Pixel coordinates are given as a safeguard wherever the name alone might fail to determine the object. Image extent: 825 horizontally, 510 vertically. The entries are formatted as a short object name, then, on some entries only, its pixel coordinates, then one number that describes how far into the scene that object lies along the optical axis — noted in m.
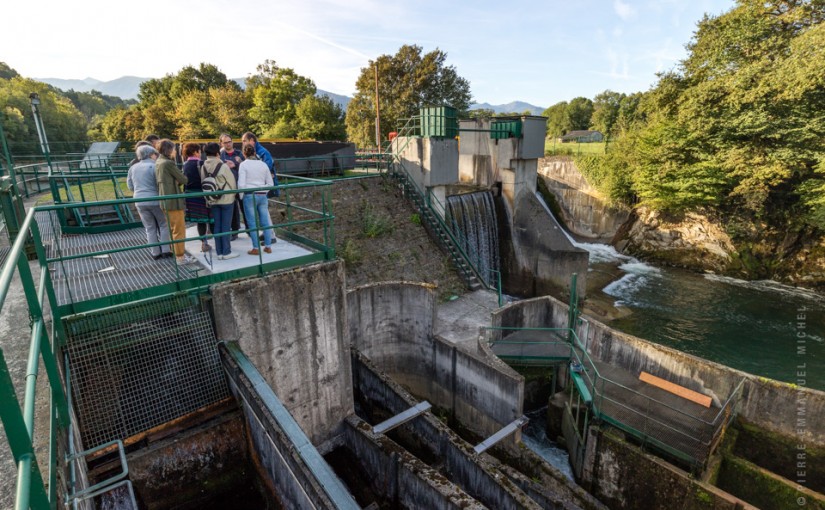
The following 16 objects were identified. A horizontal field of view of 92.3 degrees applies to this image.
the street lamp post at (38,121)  12.34
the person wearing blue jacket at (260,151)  6.97
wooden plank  8.81
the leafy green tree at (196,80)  46.02
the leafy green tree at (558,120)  77.12
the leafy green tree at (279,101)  31.77
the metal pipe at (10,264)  1.83
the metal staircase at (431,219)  14.86
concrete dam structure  4.13
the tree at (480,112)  55.24
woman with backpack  5.99
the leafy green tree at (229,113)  34.91
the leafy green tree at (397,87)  36.16
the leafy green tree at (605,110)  61.92
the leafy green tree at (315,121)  30.92
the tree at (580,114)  77.67
